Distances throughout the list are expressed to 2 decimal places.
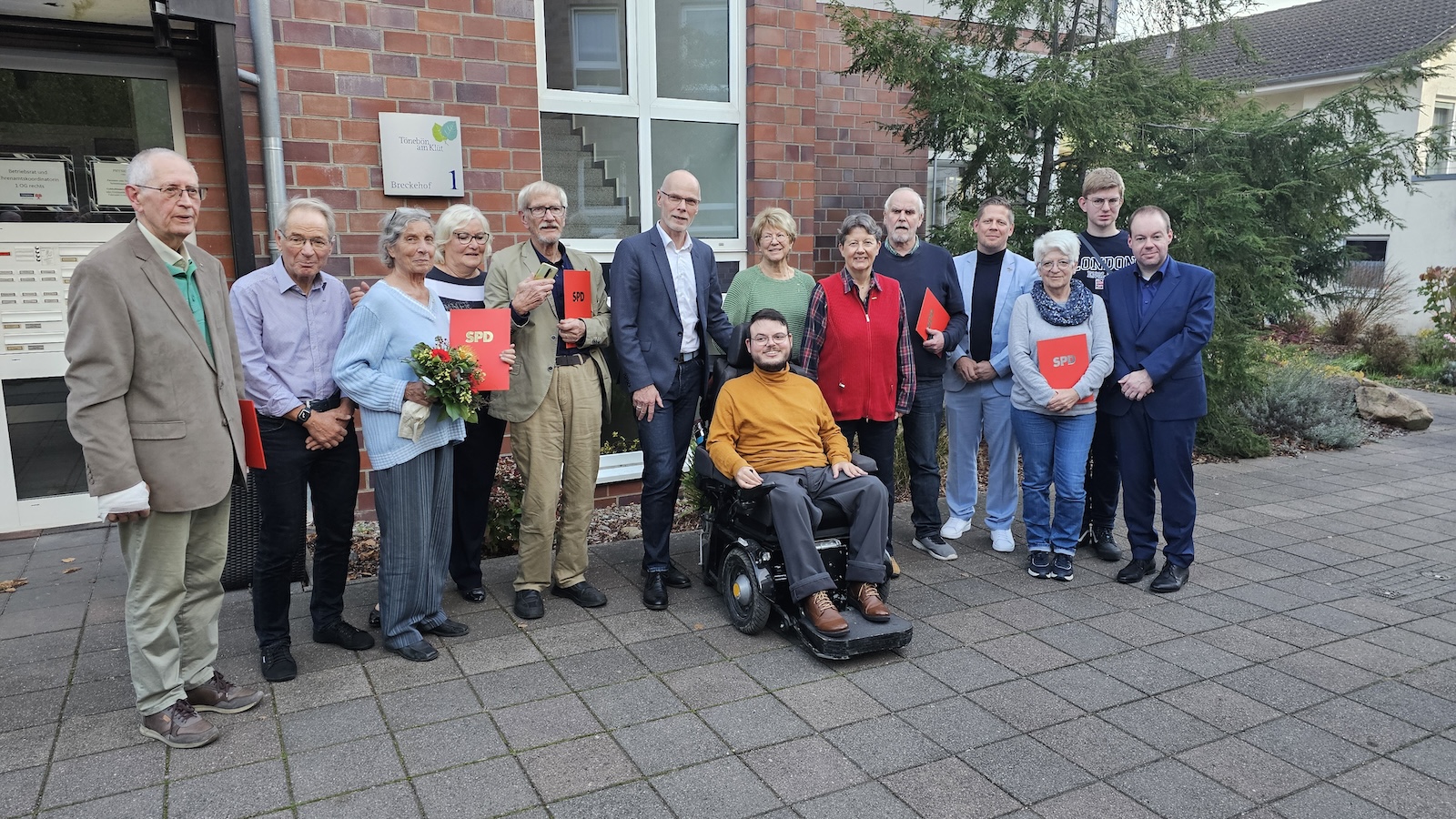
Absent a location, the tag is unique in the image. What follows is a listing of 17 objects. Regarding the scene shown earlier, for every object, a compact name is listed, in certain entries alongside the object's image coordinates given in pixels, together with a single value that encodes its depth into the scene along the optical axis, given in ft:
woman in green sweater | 15.49
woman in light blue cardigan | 11.85
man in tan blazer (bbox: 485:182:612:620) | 13.55
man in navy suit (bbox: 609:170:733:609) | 14.30
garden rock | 31.86
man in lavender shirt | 11.45
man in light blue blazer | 17.38
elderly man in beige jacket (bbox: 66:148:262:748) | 9.38
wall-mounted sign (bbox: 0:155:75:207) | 17.53
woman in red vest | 15.40
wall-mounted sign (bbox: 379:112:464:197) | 17.54
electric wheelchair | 12.59
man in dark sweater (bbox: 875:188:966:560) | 16.60
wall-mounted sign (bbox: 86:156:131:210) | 18.04
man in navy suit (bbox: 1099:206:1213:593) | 15.34
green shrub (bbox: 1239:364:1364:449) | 28.48
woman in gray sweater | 15.83
